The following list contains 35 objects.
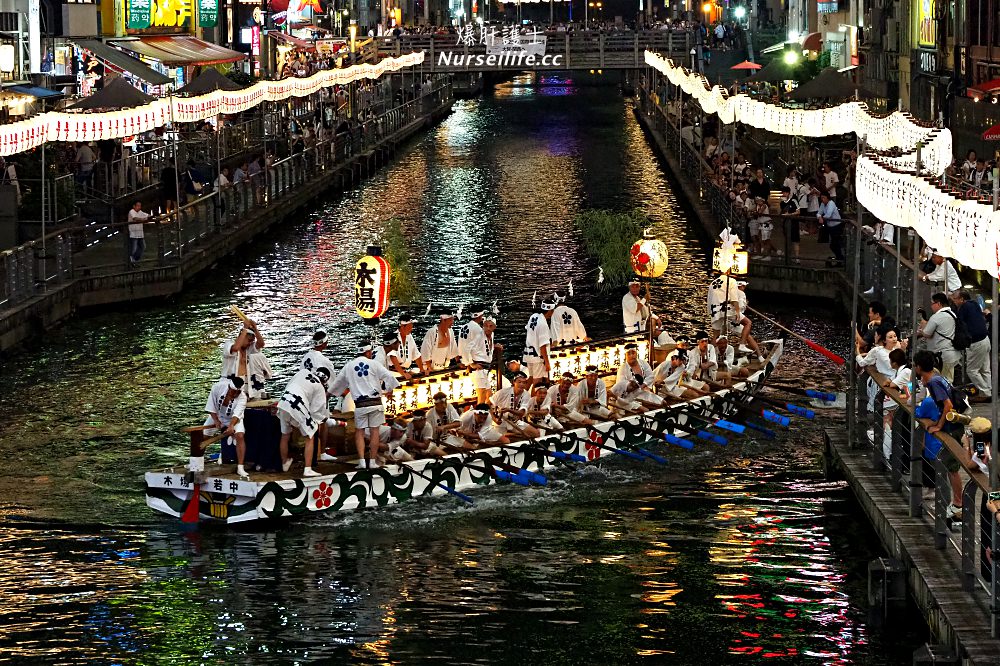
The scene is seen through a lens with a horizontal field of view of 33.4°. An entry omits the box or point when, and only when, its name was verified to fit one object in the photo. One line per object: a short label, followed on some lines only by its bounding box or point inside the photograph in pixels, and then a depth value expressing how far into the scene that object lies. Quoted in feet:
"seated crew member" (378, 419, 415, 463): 76.43
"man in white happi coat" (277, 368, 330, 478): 72.54
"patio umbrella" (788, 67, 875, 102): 136.46
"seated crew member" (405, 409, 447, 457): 77.30
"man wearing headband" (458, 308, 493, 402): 86.17
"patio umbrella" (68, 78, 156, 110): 133.49
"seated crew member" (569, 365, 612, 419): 84.84
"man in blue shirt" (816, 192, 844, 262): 124.57
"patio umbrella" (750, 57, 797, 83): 187.52
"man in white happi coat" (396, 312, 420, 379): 86.63
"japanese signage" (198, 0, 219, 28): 229.25
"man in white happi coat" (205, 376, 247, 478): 73.26
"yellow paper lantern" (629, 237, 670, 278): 111.96
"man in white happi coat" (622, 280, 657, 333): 97.71
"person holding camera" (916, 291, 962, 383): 83.20
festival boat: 72.74
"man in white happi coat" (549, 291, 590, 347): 92.84
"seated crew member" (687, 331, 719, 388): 91.97
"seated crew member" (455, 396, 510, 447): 79.61
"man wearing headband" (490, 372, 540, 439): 81.10
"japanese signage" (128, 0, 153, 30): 200.34
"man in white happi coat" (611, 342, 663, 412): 86.74
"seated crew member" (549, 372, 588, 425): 83.51
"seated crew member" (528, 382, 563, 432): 82.38
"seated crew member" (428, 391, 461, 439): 78.74
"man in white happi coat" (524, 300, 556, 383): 90.53
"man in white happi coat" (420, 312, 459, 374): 89.15
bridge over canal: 260.01
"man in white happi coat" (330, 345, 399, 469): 75.10
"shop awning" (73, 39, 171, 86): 174.29
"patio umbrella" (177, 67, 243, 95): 163.22
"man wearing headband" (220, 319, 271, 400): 81.46
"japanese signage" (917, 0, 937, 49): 177.58
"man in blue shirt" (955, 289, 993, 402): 83.61
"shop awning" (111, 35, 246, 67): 194.80
